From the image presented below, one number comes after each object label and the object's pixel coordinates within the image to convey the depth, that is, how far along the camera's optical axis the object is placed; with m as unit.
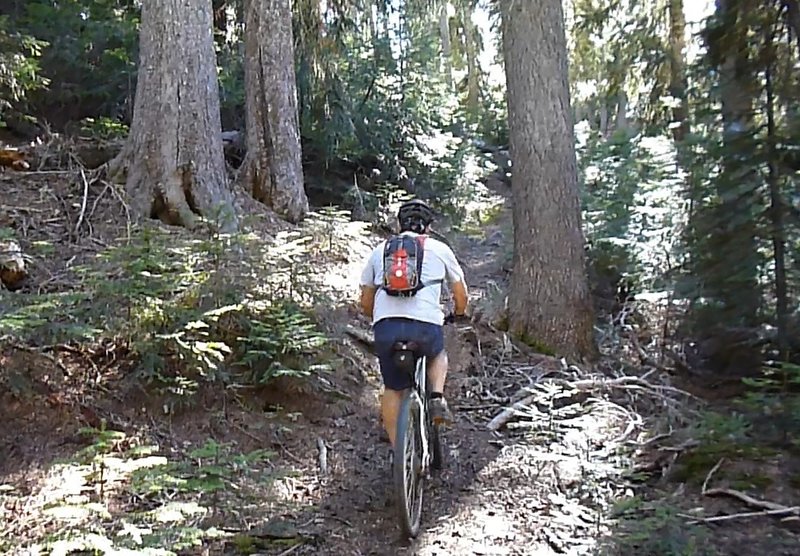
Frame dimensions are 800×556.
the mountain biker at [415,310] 4.29
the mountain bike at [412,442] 3.86
